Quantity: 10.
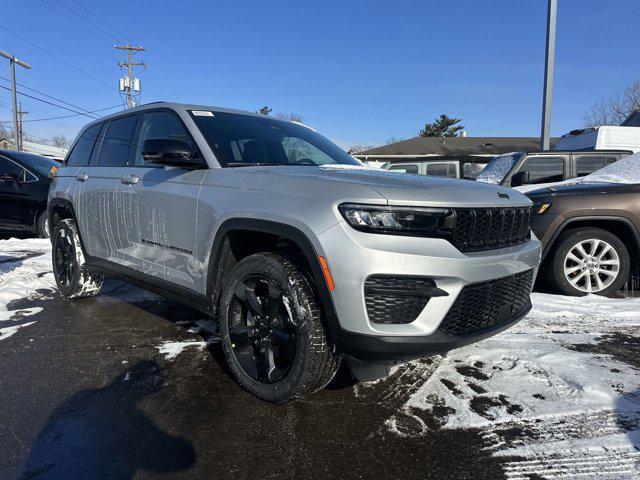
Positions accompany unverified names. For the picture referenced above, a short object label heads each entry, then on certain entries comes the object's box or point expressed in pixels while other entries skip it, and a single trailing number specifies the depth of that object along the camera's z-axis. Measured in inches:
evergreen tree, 1815.9
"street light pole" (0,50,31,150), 1077.1
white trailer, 359.6
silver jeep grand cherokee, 83.4
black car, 312.8
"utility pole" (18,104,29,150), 2426.2
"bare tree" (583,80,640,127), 1360.7
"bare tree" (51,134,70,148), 3035.9
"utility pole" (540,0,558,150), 453.1
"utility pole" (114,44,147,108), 1521.8
